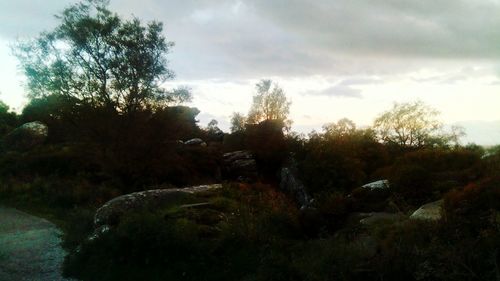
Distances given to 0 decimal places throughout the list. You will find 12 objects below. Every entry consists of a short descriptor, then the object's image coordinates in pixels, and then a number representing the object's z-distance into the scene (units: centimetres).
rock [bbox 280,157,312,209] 3284
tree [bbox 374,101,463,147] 4934
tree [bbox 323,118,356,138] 4285
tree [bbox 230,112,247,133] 6061
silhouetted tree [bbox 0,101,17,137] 4531
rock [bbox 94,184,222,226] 1384
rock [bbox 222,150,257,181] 3831
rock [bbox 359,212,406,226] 1133
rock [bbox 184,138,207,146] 4207
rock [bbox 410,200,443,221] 1065
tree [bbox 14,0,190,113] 3141
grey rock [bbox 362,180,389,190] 1596
